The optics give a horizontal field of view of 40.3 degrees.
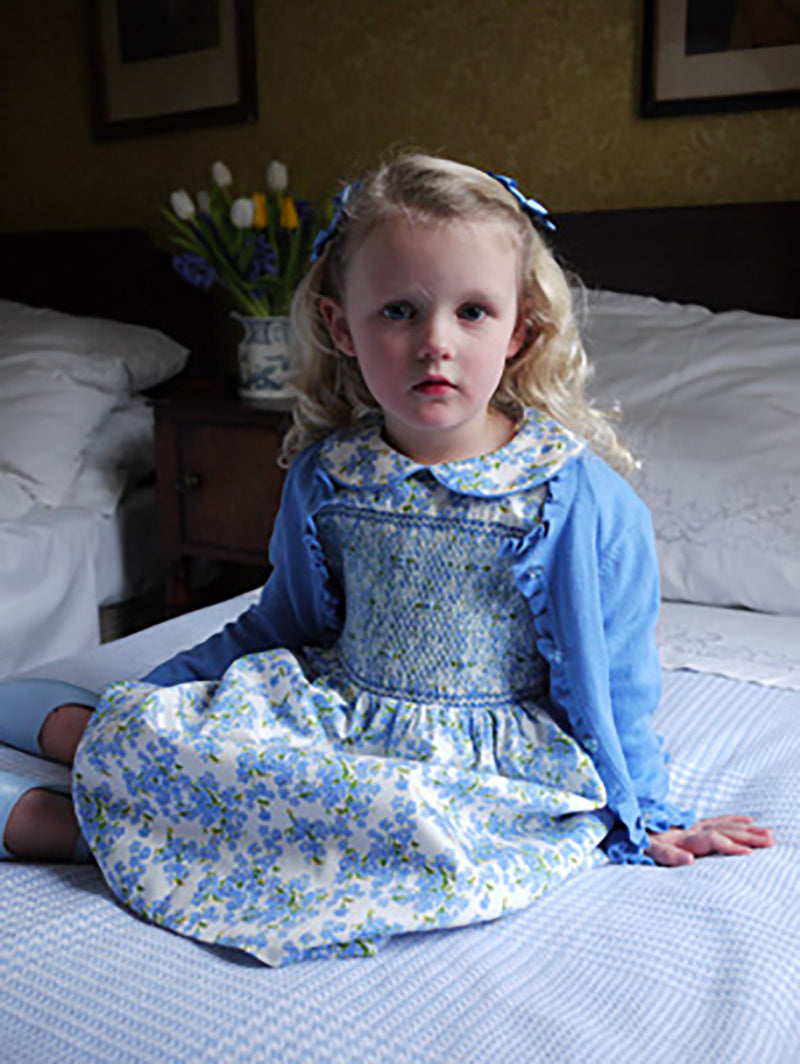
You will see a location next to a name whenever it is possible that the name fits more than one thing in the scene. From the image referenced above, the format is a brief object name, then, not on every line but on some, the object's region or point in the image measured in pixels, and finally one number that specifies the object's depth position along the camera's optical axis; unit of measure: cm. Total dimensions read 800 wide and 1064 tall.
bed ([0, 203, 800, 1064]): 70
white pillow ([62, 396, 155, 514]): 242
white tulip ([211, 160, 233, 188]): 235
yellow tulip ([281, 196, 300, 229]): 227
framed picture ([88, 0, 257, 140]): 268
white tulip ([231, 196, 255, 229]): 225
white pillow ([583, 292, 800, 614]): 155
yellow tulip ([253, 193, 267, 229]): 229
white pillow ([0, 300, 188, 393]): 242
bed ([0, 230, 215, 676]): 221
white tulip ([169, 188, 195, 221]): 230
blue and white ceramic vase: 238
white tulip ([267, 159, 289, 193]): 236
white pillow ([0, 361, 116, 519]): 228
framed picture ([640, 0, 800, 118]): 202
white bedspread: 215
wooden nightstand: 225
